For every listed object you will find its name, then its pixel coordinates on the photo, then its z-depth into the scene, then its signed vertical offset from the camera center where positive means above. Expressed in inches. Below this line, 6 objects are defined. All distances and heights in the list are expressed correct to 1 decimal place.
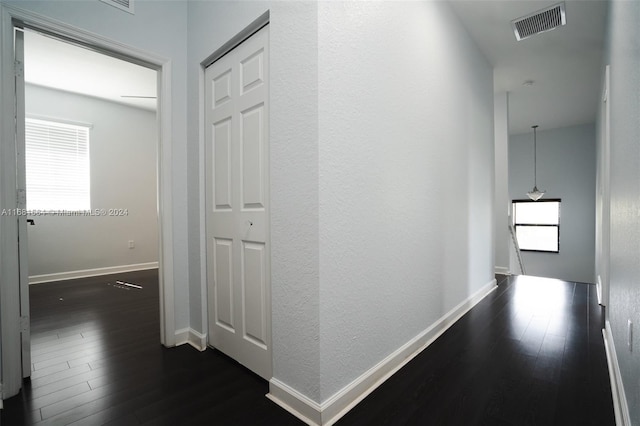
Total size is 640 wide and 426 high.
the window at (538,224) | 289.7 -17.5
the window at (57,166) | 173.9 +29.4
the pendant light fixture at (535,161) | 293.1 +48.2
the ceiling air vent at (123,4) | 78.1 +58.0
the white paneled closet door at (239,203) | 69.0 +1.9
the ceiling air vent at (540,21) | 109.0 +75.0
